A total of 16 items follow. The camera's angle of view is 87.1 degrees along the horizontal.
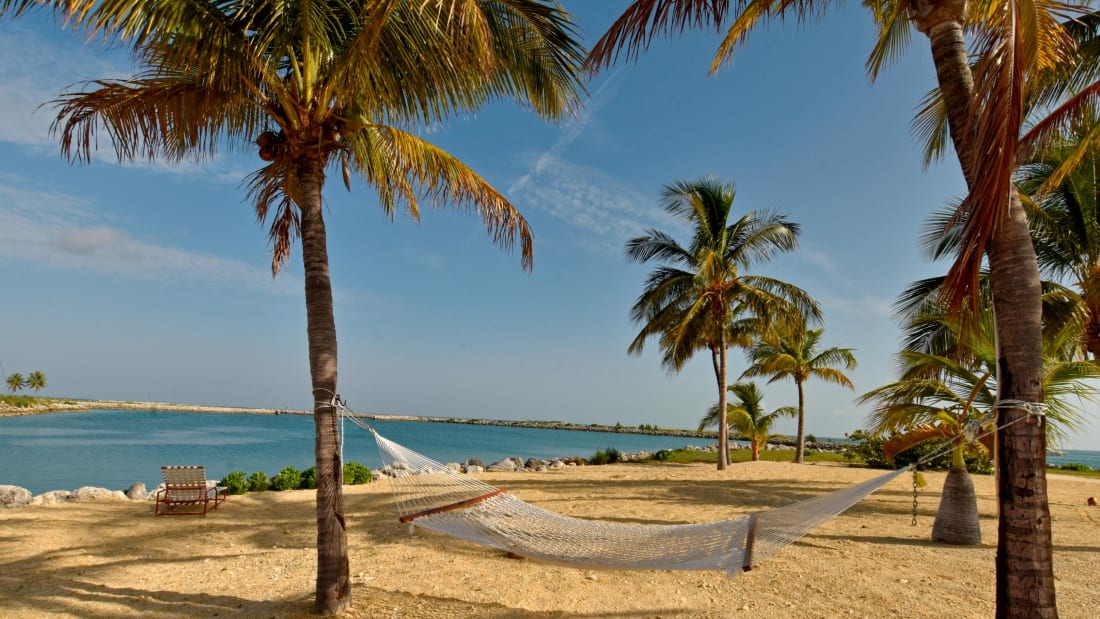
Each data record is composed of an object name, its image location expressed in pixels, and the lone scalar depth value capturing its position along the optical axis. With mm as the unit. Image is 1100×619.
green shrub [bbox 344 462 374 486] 9000
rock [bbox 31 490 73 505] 6867
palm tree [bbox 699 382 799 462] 13477
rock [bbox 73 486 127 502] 7129
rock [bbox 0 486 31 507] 6790
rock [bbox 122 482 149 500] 7456
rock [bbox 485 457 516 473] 12362
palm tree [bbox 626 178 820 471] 10812
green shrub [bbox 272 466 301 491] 8202
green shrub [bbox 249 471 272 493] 8070
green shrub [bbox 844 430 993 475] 10609
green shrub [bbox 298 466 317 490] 8429
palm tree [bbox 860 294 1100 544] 4965
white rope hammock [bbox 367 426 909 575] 2998
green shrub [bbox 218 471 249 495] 7816
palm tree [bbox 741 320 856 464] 13148
